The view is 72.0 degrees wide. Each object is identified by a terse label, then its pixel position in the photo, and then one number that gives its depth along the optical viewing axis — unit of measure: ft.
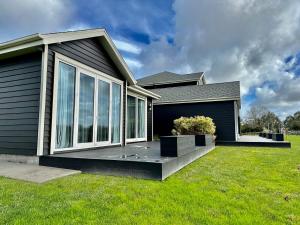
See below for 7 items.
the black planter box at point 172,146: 15.25
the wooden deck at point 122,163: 12.76
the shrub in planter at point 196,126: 36.96
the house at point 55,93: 16.30
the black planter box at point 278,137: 37.29
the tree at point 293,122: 135.90
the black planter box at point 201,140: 26.55
